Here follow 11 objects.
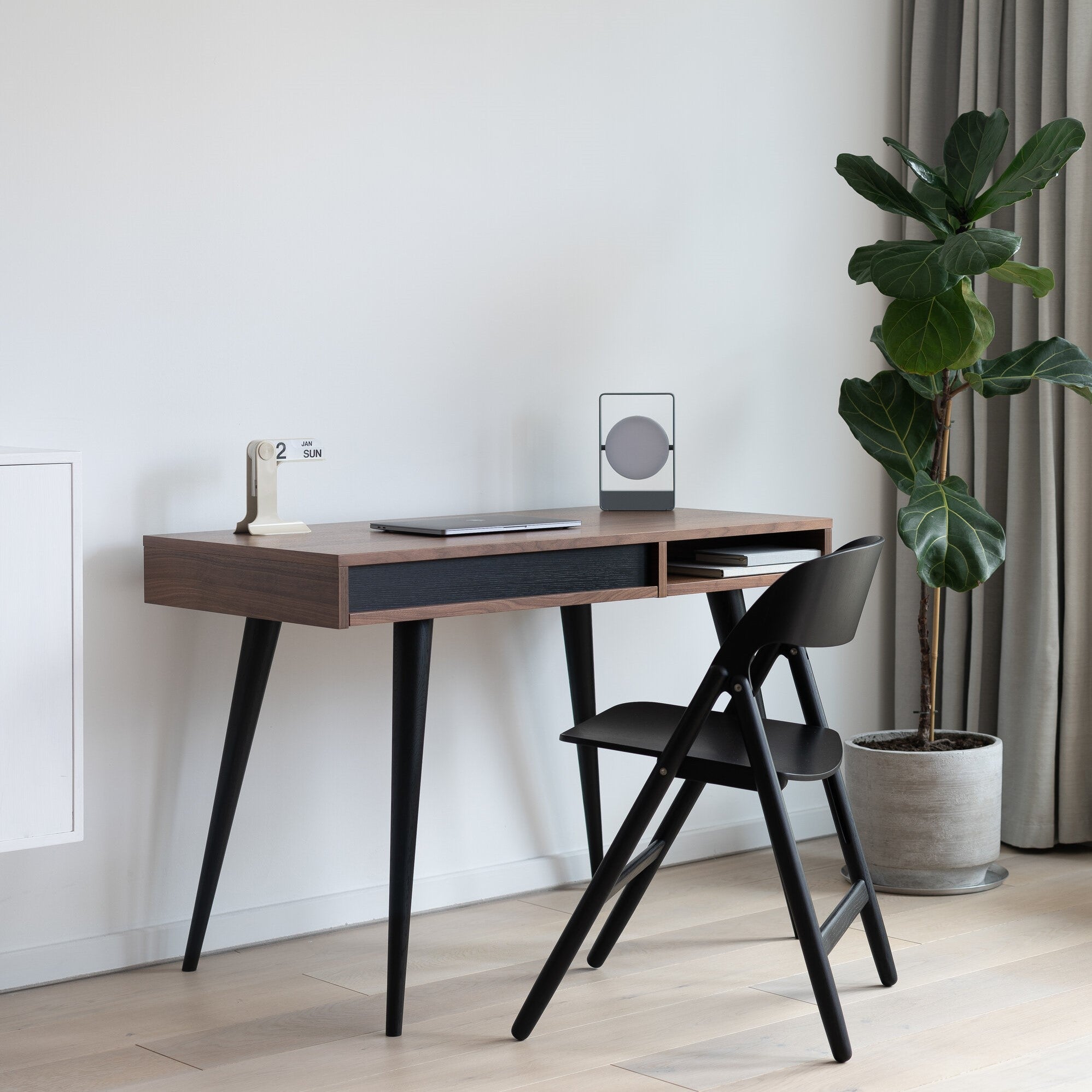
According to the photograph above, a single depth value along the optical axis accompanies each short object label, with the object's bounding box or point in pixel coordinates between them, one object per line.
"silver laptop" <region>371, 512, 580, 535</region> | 2.41
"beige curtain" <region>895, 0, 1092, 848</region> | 3.27
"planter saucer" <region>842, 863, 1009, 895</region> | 3.05
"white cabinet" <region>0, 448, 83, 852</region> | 2.09
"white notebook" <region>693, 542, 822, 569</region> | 2.65
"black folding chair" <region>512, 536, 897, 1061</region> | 2.15
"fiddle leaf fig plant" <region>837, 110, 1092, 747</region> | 2.81
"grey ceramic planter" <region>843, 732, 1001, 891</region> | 3.05
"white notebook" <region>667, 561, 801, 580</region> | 2.63
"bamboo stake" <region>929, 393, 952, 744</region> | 3.04
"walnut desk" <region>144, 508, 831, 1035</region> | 2.22
